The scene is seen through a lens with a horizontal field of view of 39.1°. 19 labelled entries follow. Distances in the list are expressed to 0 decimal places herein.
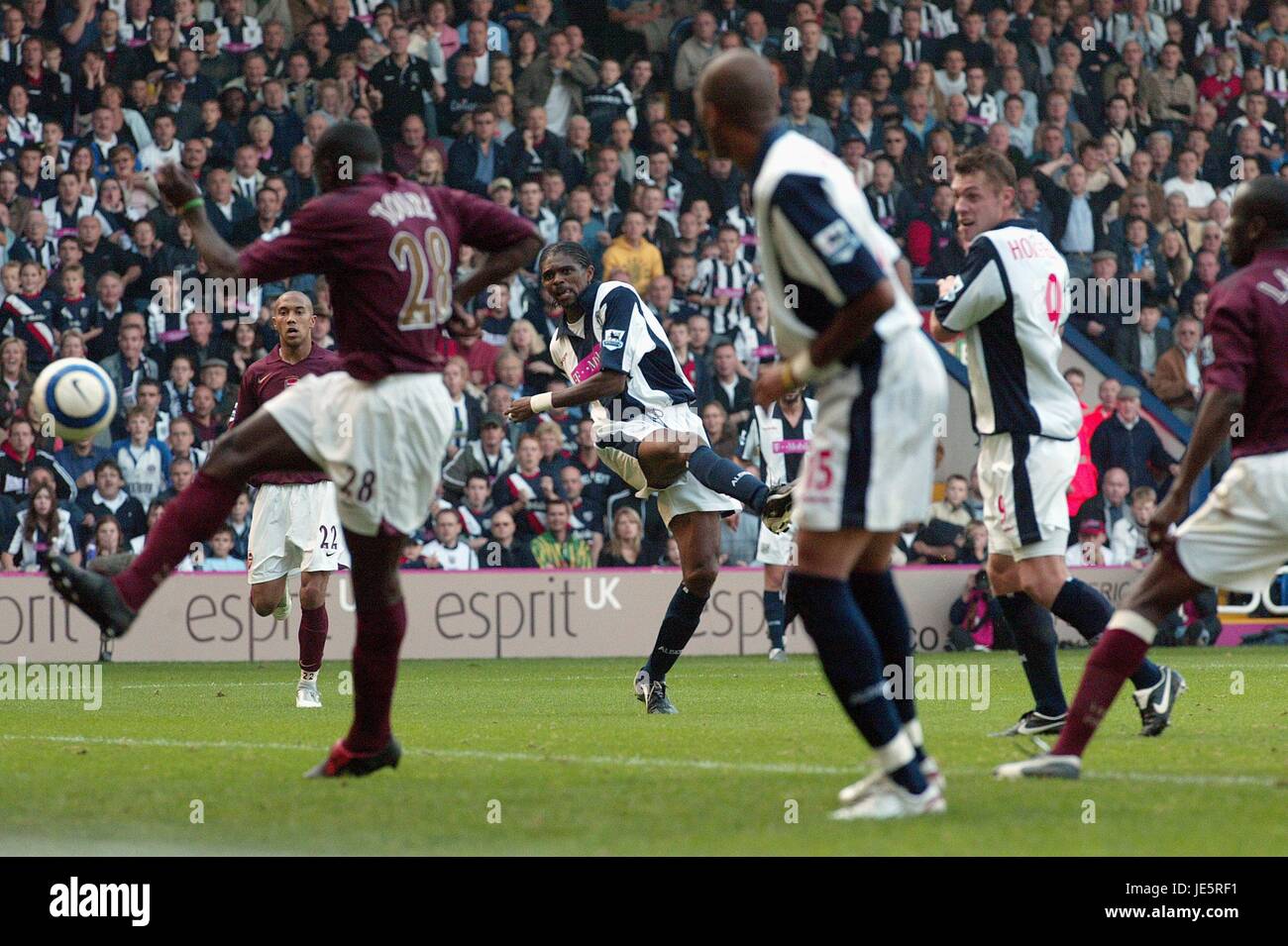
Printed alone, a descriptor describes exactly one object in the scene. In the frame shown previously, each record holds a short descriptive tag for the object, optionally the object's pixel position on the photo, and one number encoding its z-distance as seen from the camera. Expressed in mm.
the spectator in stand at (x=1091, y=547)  19594
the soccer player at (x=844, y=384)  5398
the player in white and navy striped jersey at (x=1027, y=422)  8305
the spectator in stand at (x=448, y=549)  17906
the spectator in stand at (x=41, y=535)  16922
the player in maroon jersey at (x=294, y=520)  11781
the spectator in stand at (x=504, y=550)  18094
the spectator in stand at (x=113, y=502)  17203
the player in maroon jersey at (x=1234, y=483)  6203
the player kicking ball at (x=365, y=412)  6703
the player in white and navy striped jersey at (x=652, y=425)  10414
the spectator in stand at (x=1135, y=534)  19688
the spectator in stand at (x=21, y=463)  17344
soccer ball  8180
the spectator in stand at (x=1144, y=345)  21453
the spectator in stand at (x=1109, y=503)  19781
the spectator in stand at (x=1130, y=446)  20156
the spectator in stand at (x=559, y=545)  18219
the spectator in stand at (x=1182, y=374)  21125
